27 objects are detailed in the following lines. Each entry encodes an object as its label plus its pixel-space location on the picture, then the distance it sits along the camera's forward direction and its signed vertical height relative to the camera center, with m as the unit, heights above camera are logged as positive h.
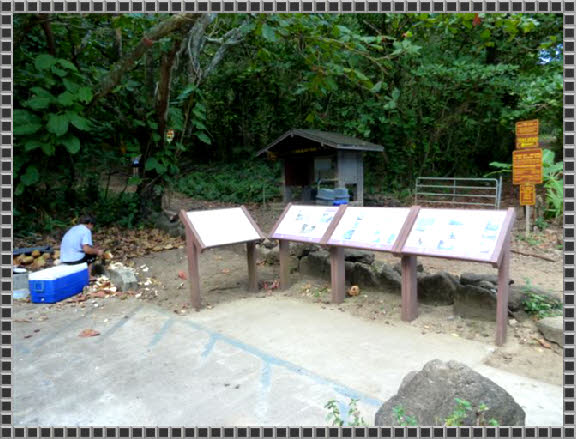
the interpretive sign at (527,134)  8.13 +1.49
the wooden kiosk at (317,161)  10.27 +1.38
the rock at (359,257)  5.97 -0.62
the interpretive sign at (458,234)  3.77 -0.22
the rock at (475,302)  4.28 -0.95
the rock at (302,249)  6.61 -0.56
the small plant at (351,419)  2.44 -1.29
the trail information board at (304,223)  5.27 -0.12
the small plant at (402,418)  2.08 -1.03
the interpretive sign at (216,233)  5.11 -0.24
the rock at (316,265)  6.13 -0.76
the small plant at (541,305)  4.14 -0.95
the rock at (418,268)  5.54 -0.74
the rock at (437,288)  4.76 -0.87
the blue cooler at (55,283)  5.39 -0.86
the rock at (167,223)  9.09 -0.17
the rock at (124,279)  5.93 -0.90
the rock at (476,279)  4.55 -0.73
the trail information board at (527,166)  8.11 +0.88
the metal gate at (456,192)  13.46 +0.70
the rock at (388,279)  5.18 -0.82
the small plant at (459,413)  1.99 -0.98
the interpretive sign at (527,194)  8.24 +0.32
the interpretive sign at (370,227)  4.51 -0.17
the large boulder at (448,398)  2.19 -1.01
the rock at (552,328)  3.71 -1.06
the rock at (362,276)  5.39 -0.82
